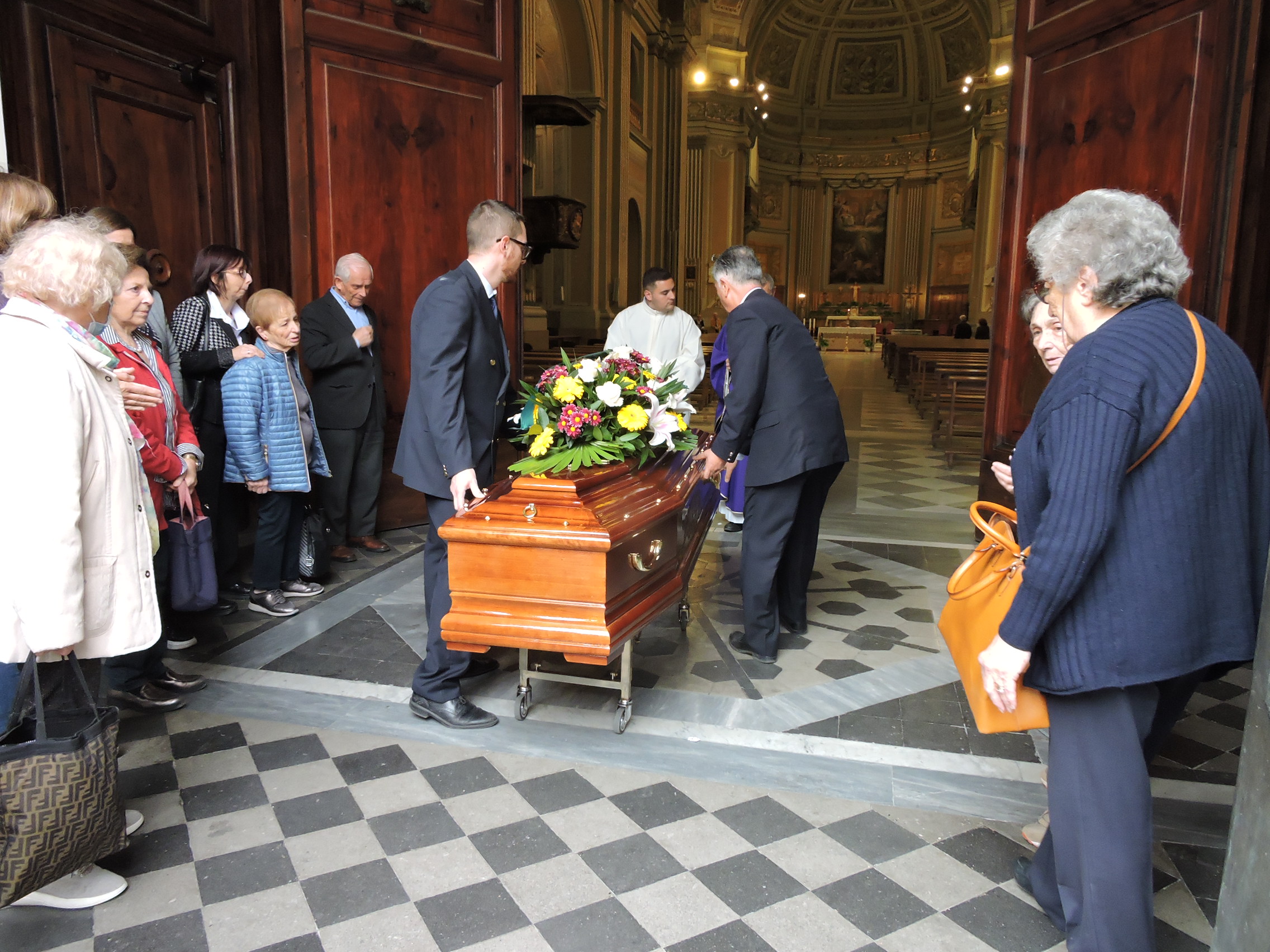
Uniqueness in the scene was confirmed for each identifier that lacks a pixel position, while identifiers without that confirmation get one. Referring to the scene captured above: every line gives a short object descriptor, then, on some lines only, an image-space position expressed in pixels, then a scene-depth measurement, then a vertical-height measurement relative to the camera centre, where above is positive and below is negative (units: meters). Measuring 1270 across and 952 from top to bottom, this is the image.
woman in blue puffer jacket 3.78 -0.52
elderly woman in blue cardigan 1.49 -0.36
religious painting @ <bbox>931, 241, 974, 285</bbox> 27.16 +1.89
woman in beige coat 1.77 -0.35
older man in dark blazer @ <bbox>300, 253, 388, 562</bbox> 4.50 -0.36
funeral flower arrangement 2.72 -0.31
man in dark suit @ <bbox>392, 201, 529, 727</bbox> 2.63 -0.26
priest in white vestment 5.59 -0.10
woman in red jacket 2.92 -0.46
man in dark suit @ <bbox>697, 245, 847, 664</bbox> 3.22 -0.38
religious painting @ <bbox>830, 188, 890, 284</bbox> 29.23 +2.89
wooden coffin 2.41 -0.70
